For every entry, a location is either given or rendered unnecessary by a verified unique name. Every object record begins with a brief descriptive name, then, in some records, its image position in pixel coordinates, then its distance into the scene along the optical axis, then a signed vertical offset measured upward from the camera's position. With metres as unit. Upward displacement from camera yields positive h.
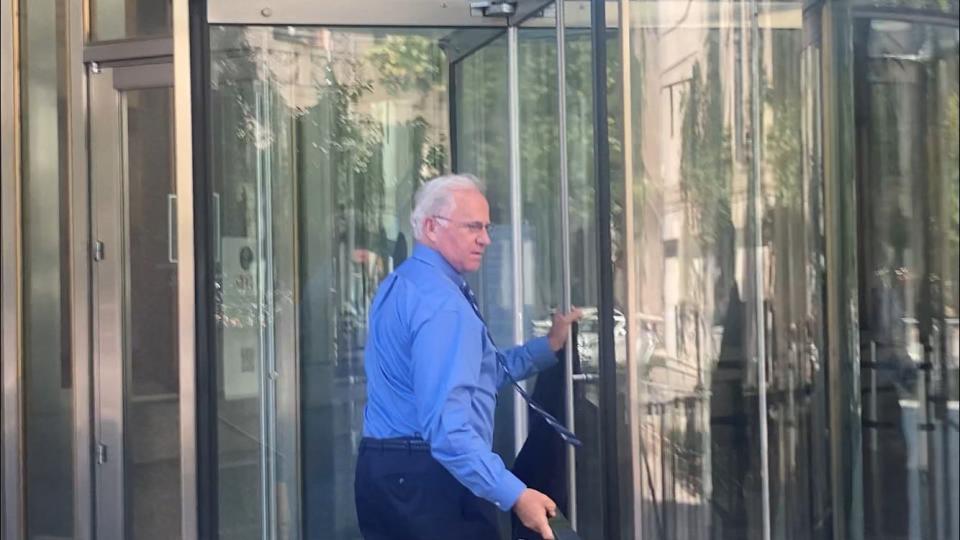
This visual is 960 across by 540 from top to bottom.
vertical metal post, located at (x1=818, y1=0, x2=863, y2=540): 4.37 +0.01
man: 3.37 -0.34
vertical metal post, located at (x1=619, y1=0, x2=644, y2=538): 4.29 +0.03
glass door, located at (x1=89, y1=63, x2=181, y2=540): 4.99 -0.09
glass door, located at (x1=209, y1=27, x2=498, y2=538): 4.74 +0.20
